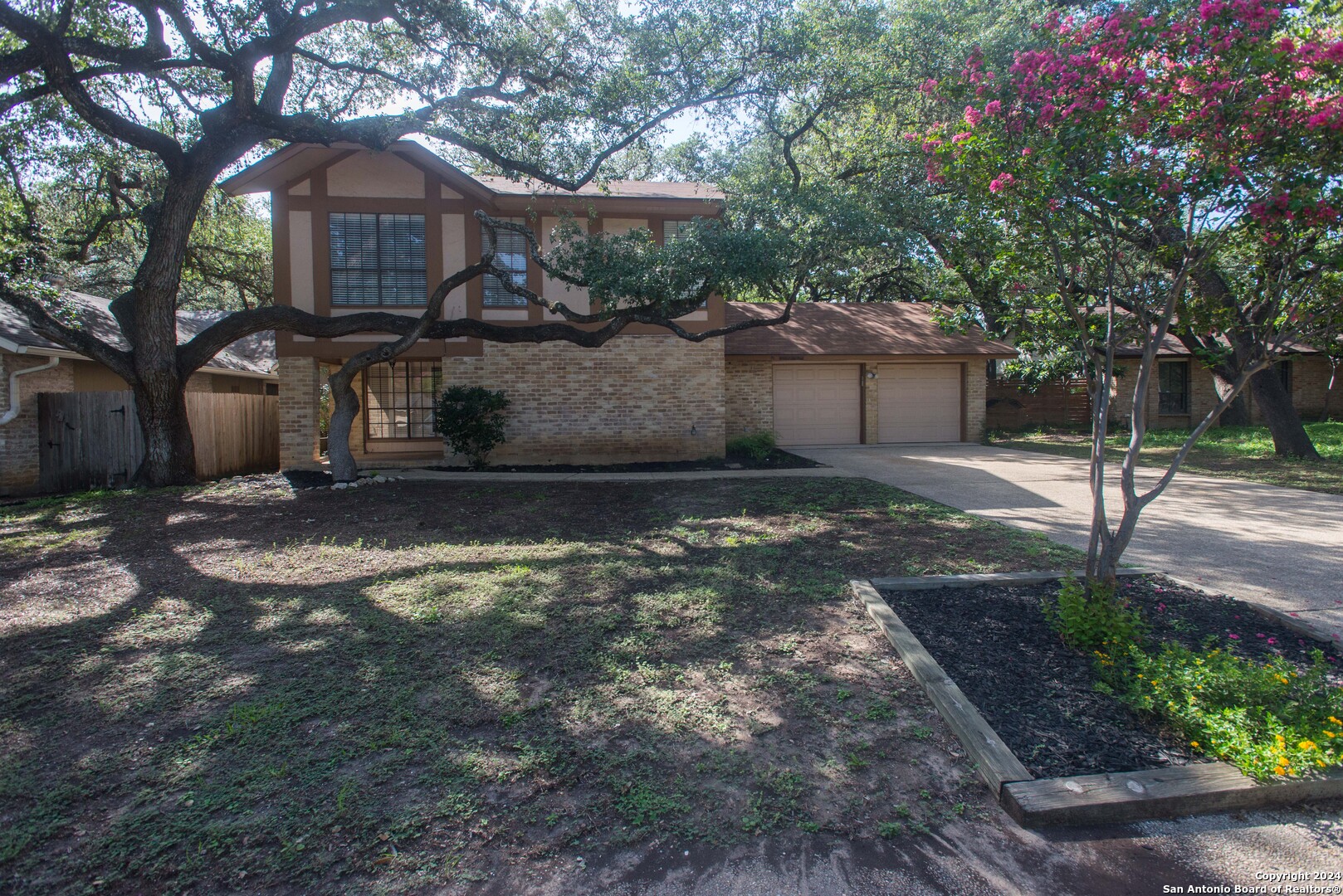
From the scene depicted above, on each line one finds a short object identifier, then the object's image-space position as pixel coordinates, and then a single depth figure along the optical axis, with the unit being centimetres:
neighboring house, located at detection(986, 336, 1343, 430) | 2034
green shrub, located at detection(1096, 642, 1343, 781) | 292
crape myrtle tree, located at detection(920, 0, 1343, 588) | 388
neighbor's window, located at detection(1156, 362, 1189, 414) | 2214
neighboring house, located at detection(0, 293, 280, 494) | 1155
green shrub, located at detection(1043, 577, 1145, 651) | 397
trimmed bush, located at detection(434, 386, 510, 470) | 1251
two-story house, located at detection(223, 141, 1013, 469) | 1273
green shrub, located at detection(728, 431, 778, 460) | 1383
